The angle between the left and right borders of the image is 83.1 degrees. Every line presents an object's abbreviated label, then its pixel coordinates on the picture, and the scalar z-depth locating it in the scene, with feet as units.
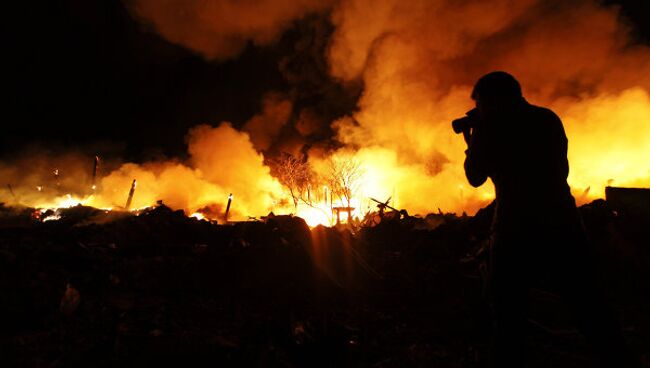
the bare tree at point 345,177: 85.70
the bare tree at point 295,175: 100.42
